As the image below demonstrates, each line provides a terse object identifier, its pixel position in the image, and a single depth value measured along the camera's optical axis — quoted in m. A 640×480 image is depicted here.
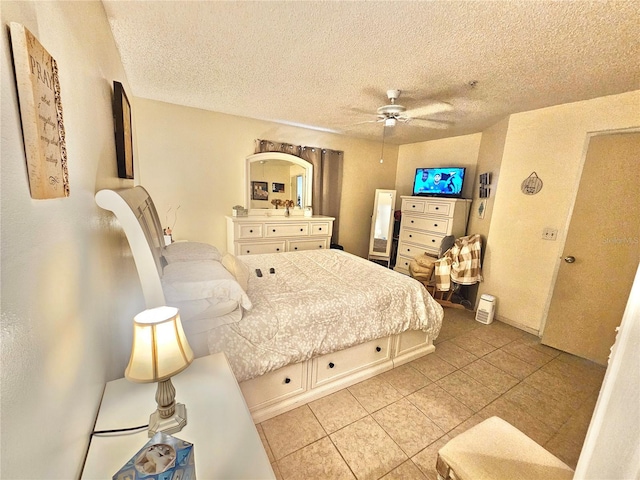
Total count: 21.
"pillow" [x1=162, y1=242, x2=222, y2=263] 1.83
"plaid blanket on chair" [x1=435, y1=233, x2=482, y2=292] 3.14
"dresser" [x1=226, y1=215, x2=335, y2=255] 3.31
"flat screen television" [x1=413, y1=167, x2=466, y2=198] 3.62
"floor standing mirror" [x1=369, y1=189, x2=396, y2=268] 4.41
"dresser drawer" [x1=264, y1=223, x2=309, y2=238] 3.49
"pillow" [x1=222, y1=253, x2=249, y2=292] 1.72
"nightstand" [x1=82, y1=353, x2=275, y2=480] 0.74
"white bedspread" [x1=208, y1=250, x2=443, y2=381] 1.48
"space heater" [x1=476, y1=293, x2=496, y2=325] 2.98
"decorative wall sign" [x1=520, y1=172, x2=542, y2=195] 2.68
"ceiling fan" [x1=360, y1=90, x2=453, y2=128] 2.25
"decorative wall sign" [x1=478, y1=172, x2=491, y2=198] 3.22
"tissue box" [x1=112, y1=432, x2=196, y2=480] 0.58
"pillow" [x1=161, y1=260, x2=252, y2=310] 1.33
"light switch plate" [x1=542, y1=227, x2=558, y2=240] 2.58
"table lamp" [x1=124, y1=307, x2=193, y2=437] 0.80
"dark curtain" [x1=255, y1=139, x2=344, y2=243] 3.85
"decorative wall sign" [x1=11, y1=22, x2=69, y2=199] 0.48
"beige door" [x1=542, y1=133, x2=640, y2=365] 2.11
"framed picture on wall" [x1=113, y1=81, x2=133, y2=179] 1.45
